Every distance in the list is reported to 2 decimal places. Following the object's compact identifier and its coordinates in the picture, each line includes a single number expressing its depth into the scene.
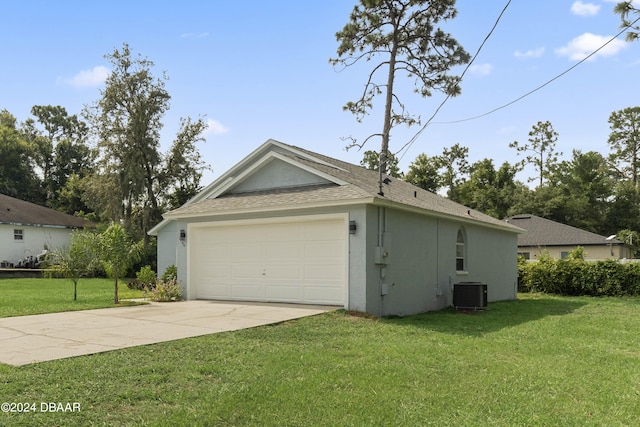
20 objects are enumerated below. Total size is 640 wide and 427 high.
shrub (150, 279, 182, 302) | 14.87
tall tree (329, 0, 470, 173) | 25.70
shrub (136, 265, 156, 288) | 18.58
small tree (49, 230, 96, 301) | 14.19
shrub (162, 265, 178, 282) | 16.14
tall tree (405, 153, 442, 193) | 47.12
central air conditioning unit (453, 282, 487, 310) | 14.47
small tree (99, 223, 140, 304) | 14.05
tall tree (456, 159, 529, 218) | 47.50
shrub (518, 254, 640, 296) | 21.91
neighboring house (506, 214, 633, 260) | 34.70
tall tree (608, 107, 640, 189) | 52.62
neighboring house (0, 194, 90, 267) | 31.30
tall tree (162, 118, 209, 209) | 36.62
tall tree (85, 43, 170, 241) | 34.62
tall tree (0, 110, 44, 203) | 46.69
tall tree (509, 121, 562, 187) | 53.69
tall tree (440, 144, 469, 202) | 54.50
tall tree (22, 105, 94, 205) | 50.06
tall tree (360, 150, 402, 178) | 45.34
